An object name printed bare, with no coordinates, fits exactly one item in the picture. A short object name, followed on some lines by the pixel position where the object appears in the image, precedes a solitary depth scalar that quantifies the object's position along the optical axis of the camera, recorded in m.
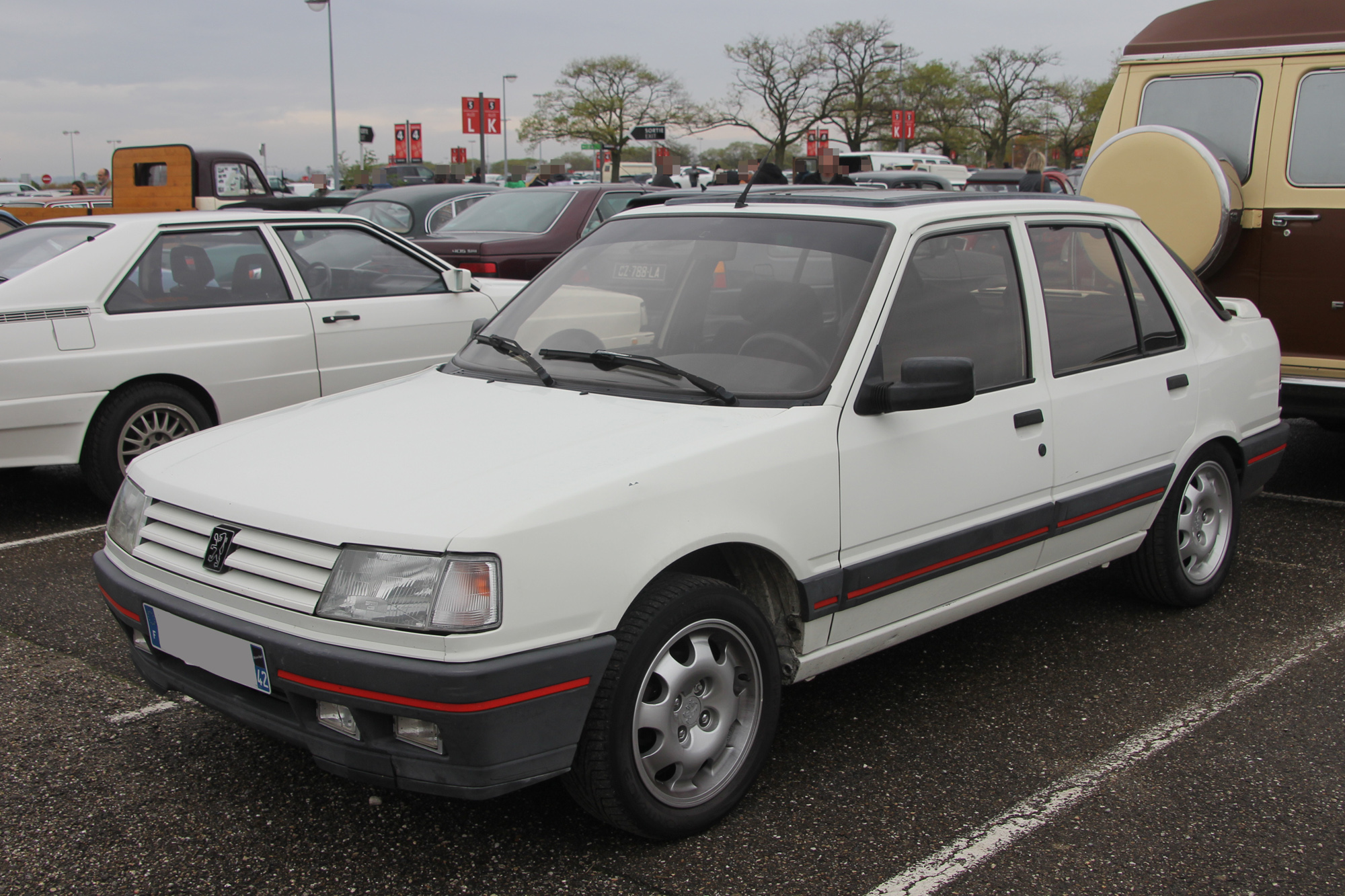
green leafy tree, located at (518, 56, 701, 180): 62.56
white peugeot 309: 2.49
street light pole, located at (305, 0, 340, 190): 34.19
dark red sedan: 9.58
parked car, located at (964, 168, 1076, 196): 19.39
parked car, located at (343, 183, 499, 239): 12.46
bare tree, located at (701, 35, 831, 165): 57.44
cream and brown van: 6.23
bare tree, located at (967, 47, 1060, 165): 58.12
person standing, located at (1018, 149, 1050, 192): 13.80
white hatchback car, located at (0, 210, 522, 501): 5.63
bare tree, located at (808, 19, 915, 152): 56.75
